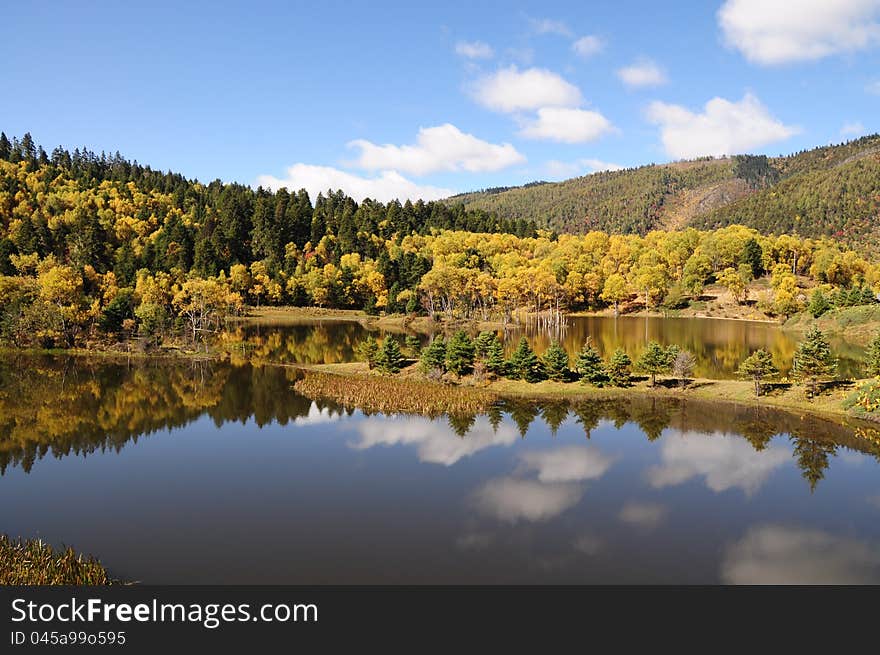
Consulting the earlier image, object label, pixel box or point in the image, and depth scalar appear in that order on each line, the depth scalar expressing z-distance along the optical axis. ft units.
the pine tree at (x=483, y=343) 197.98
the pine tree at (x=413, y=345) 254.55
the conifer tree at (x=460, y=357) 190.29
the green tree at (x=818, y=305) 356.59
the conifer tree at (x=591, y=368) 176.96
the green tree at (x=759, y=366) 163.63
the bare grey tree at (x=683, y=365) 172.45
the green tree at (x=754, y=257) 472.85
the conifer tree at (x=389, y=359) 204.03
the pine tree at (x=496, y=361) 187.11
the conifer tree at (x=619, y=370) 178.40
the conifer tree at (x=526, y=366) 184.85
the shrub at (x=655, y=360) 176.45
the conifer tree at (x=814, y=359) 154.92
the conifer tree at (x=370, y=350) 213.30
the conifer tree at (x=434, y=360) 196.03
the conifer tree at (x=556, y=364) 183.42
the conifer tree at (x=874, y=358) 150.86
